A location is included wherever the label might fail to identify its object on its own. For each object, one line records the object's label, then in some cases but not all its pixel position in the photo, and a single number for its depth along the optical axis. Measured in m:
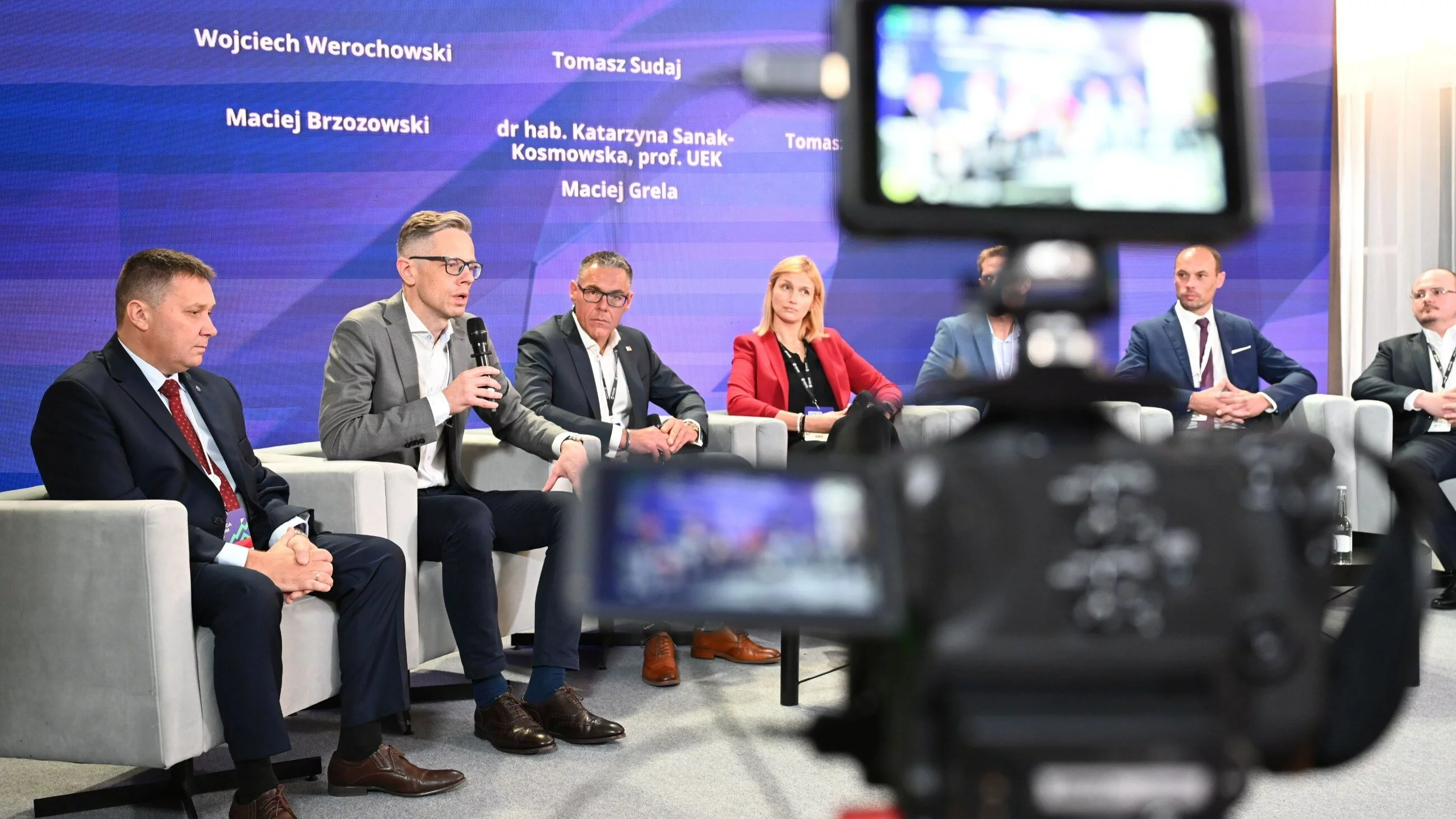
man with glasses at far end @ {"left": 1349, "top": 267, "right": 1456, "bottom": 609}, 4.64
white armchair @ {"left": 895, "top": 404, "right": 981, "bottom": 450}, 4.55
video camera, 0.67
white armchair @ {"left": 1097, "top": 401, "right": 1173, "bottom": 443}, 4.60
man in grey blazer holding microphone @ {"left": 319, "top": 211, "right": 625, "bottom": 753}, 3.04
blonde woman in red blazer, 4.46
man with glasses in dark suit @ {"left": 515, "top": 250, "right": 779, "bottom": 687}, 3.88
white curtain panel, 5.96
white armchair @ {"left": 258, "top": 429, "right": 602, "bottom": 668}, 3.08
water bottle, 3.93
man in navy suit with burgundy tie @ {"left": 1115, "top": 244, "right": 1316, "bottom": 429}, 4.64
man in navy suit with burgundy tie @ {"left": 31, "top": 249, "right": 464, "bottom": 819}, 2.39
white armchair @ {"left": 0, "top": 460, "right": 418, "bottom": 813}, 2.30
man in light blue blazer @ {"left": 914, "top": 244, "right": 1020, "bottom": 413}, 4.50
